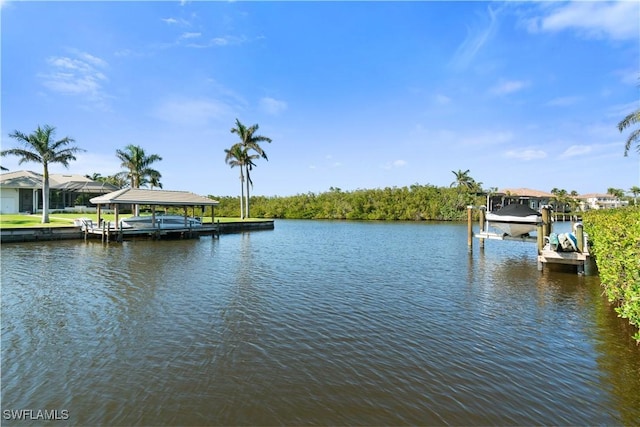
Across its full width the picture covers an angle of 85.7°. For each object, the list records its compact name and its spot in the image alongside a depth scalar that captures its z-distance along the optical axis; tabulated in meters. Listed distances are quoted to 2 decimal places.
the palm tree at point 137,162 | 33.56
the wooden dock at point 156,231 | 22.16
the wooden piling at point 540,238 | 13.62
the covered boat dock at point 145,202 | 22.33
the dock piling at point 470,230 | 18.47
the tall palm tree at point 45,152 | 24.88
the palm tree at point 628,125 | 16.47
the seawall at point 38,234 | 20.07
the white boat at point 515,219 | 15.96
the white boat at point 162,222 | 24.27
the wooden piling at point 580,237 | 12.20
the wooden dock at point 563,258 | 12.02
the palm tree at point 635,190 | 62.36
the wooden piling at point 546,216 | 14.93
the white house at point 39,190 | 34.28
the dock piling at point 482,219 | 18.59
